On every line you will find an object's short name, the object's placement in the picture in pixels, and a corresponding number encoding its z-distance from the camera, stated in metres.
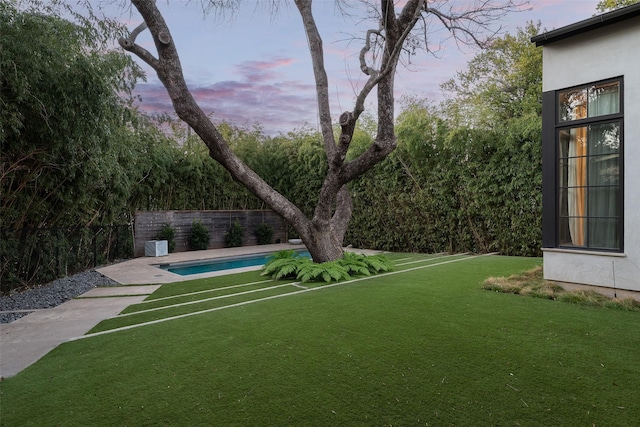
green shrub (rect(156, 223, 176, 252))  10.82
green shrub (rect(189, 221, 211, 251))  11.55
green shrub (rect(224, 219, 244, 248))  12.42
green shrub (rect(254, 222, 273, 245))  13.18
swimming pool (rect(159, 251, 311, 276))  8.90
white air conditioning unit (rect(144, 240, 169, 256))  10.27
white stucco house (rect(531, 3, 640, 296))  4.07
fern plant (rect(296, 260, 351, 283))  5.68
